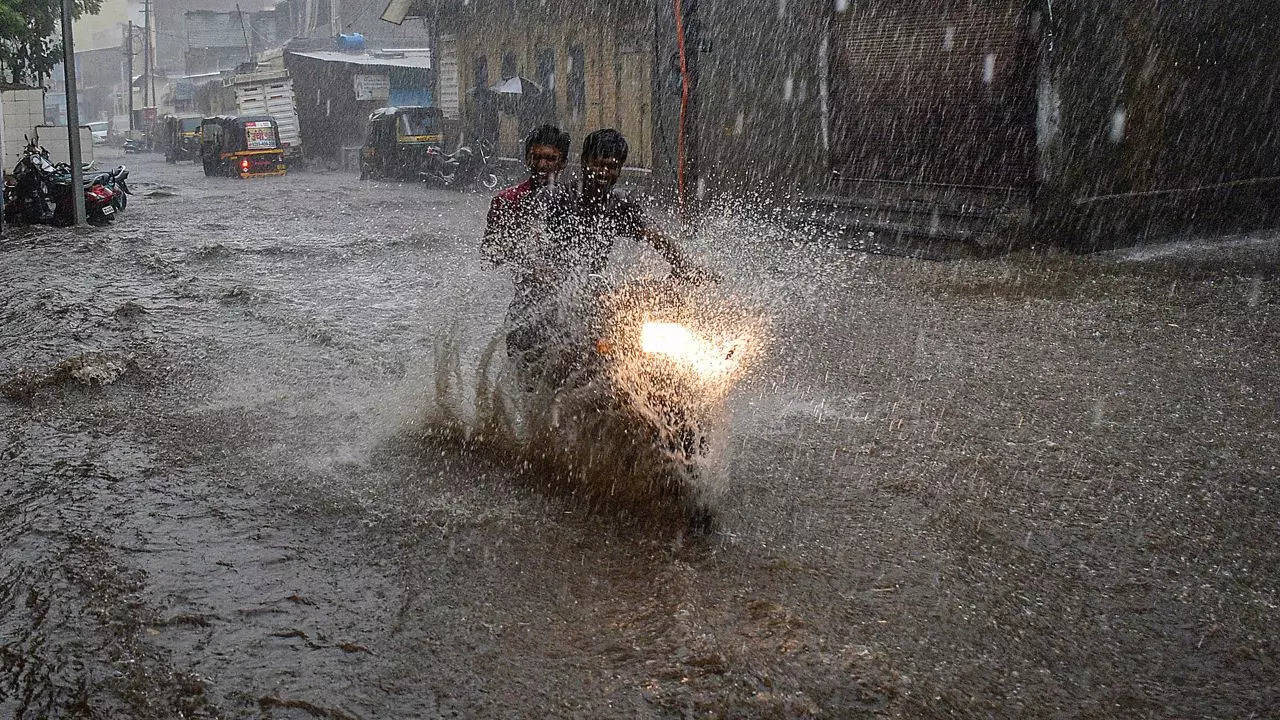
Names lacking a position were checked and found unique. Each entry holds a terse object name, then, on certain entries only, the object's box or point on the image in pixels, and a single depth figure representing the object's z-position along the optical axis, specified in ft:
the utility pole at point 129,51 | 199.54
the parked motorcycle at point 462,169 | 81.41
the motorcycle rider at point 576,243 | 13.73
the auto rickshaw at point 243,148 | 98.32
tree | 58.85
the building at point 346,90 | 123.13
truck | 125.39
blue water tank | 143.74
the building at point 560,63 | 67.41
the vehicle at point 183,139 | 134.82
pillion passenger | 13.78
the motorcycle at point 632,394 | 12.54
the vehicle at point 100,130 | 201.36
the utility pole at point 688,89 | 38.73
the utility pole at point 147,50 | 197.06
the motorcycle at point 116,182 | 58.18
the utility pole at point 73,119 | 52.65
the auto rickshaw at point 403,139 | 89.56
